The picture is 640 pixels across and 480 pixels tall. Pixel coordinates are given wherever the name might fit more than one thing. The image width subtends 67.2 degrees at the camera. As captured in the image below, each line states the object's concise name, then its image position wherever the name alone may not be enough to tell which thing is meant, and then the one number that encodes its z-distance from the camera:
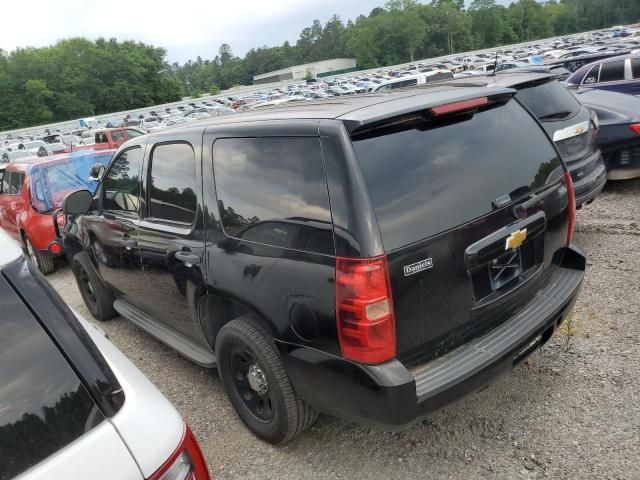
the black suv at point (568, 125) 4.99
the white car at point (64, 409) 1.27
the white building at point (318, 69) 111.31
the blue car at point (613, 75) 9.24
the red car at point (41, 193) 6.66
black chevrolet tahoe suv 2.13
